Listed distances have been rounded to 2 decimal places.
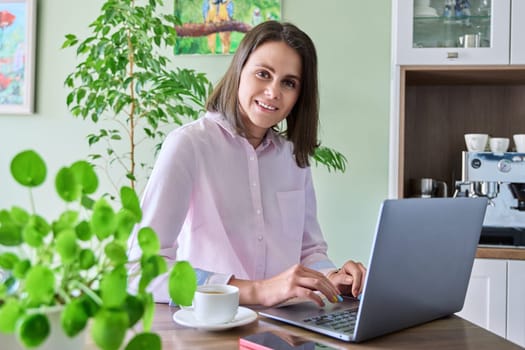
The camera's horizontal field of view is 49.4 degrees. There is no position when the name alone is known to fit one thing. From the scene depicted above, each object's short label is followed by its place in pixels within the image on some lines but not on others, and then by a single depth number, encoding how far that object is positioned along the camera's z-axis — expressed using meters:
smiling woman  1.38
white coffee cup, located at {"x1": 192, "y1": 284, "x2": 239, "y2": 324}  0.94
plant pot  0.50
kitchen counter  2.27
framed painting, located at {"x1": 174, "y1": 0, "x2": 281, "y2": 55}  2.86
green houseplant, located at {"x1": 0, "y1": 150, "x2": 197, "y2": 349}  0.44
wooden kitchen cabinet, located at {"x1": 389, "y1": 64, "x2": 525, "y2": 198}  2.76
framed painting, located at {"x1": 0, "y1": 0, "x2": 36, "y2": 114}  3.00
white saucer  0.93
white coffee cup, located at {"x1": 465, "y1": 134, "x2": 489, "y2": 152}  2.48
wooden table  0.88
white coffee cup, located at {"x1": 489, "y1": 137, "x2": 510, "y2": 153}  2.44
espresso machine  2.33
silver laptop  0.85
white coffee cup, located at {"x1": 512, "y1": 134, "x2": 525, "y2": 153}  2.47
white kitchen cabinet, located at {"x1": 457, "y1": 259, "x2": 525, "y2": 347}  2.28
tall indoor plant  2.41
